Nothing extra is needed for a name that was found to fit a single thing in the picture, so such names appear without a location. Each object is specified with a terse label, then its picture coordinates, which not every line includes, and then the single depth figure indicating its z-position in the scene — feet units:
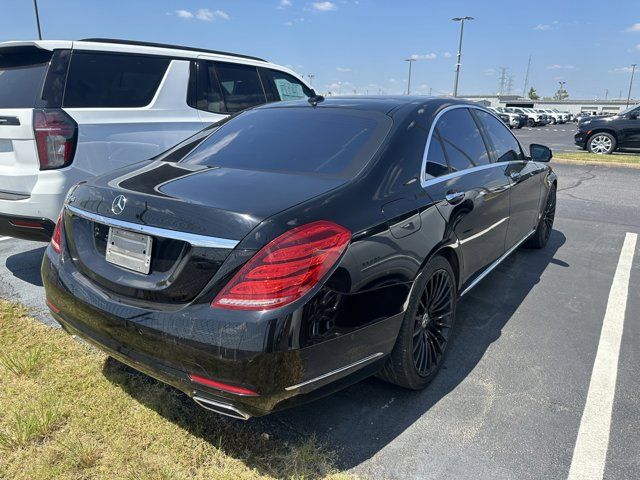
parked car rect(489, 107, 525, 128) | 131.13
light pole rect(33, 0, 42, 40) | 76.02
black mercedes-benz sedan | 6.09
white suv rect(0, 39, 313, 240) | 11.60
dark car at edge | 47.75
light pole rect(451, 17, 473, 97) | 140.46
